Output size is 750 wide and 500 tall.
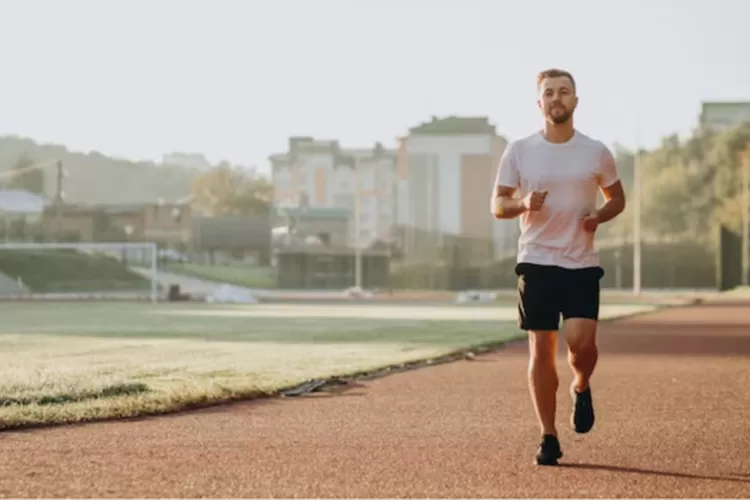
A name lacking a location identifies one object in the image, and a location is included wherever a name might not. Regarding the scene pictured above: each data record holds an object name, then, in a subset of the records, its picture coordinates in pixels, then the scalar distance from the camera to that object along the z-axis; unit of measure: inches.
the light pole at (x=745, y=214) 2636.8
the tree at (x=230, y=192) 4306.1
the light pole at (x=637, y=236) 2300.7
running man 263.4
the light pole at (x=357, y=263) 2635.3
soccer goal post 2345.0
